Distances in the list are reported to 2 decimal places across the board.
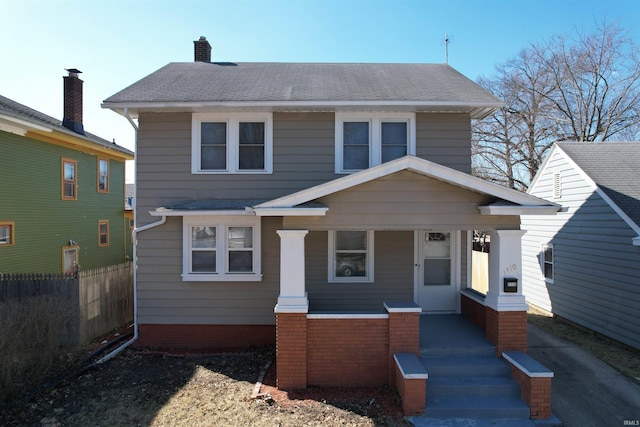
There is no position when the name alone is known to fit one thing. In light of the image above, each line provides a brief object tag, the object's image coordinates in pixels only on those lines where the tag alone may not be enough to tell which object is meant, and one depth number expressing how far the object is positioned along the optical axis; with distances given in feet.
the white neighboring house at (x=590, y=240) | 27.96
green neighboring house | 38.63
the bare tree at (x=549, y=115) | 66.69
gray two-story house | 26.37
